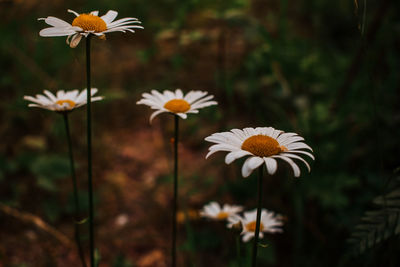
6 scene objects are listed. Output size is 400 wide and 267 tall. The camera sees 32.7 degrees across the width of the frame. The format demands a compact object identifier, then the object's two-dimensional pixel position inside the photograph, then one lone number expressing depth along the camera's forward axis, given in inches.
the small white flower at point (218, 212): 16.1
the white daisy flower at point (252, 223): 15.0
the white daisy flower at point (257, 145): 11.6
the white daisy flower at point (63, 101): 13.9
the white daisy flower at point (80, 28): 12.4
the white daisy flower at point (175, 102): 14.0
